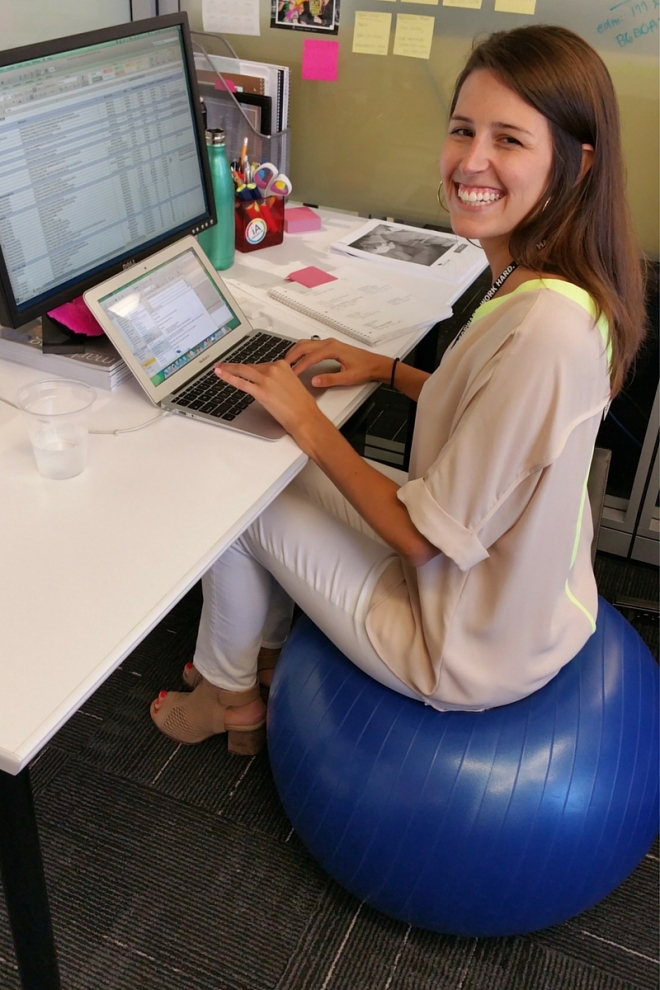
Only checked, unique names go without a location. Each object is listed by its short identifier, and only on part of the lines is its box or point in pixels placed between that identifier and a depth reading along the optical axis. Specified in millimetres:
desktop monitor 1136
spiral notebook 1533
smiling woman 979
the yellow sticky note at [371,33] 1980
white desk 818
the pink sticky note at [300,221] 1960
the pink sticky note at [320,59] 2047
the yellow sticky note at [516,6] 1856
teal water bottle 1602
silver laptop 1223
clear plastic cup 1080
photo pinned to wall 2006
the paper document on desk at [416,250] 1793
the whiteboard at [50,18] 1860
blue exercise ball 1159
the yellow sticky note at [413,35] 1948
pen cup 1789
